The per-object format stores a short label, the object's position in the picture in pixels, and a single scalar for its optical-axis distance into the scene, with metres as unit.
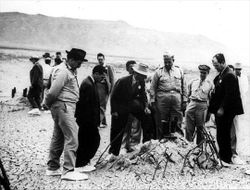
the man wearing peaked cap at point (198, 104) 7.22
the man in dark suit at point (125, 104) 6.49
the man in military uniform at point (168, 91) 7.09
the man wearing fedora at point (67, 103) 5.23
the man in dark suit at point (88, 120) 5.68
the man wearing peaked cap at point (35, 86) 11.07
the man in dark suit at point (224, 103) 6.26
